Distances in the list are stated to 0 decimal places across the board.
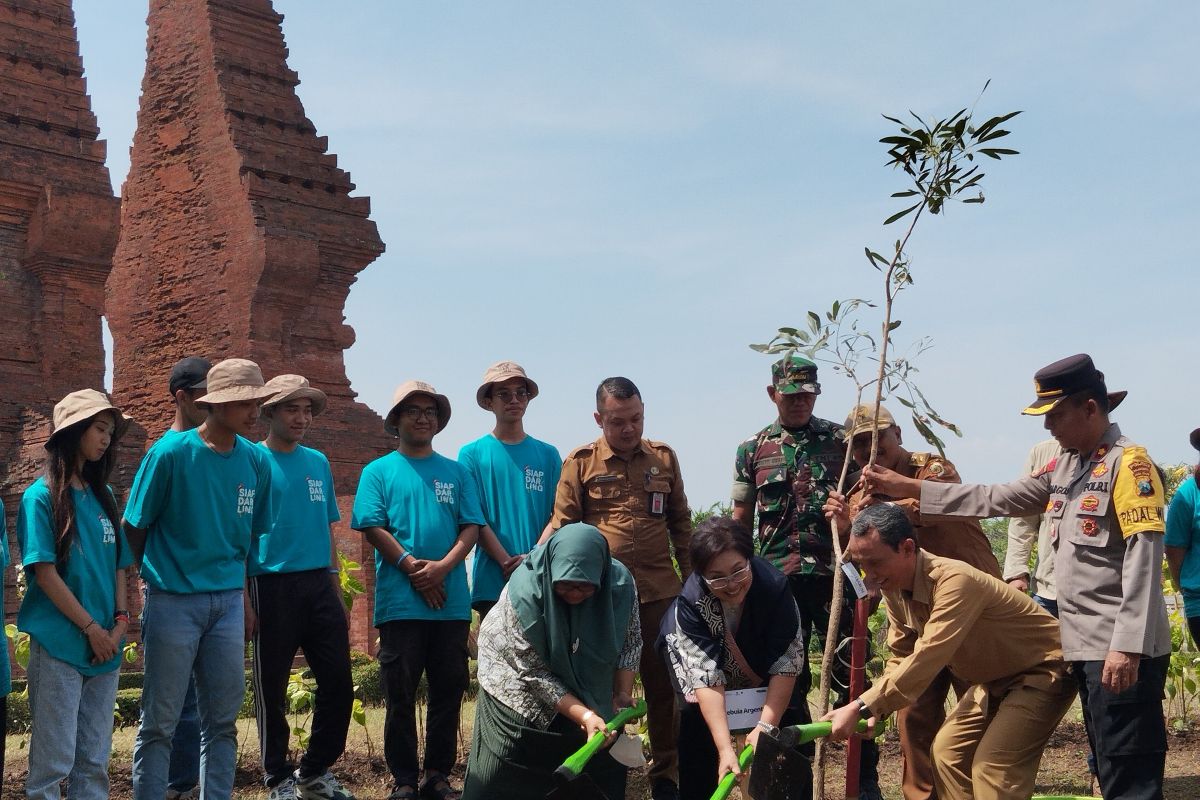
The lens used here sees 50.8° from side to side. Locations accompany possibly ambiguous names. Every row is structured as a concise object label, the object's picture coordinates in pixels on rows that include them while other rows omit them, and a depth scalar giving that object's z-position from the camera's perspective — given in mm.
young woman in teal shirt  4734
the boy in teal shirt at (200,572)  5129
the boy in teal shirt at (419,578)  5777
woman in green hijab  4477
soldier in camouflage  5824
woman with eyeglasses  4539
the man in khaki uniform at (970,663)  4352
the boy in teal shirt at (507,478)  6332
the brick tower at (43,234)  12320
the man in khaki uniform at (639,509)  5746
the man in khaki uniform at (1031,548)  6078
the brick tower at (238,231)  14461
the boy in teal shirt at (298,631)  5730
